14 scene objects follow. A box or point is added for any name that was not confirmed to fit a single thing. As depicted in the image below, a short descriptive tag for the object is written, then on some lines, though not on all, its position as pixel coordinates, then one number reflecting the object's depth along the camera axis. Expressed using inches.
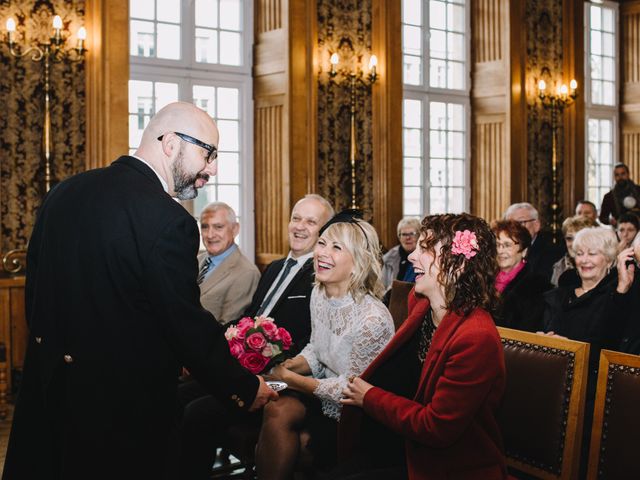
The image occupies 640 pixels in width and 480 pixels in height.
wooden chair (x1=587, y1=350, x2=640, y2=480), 98.5
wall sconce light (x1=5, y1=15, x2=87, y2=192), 249.9
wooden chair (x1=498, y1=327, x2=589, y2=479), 106.0
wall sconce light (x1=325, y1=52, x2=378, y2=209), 327.9
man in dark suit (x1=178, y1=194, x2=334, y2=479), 144.9
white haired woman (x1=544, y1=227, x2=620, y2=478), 152.9
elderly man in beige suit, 190.2
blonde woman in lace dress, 127.7
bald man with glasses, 95.0
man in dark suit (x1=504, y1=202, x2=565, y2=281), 287.6
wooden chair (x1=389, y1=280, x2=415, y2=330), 179.0
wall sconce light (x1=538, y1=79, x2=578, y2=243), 409.4
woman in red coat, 96.3
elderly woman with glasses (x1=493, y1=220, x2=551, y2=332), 172.7
